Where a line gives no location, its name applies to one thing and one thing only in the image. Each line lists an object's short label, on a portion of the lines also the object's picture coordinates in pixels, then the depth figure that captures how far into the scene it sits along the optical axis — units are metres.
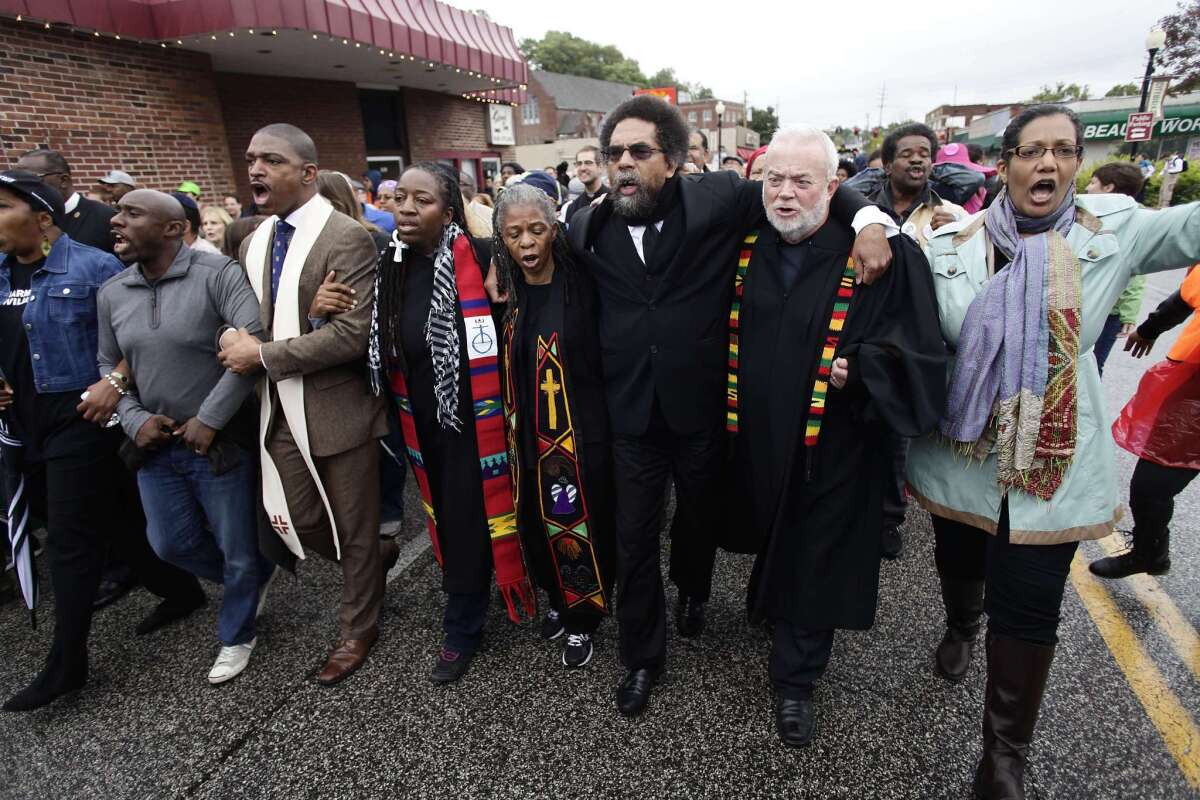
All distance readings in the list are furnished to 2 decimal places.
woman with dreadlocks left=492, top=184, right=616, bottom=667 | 2.35
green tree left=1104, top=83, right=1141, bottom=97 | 59.84
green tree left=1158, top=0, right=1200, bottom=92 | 25.59
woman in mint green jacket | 1.85
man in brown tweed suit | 2.50
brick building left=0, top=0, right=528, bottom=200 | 7.19
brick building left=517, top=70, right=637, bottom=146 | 47.69
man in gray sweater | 2.55
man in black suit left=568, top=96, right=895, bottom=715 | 2.27
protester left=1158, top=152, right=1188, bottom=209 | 12.48
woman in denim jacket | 2.63
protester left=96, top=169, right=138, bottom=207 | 5.11
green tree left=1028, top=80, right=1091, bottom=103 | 56.34
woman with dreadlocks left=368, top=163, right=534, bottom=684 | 2.48
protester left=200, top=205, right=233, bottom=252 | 5.45
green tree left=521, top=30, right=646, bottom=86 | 75.88
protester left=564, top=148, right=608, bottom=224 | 5.50
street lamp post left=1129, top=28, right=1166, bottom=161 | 12.51
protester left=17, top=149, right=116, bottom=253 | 3.82
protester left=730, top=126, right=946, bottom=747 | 2.02
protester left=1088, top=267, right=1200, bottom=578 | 2.50
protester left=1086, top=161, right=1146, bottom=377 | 4.16
